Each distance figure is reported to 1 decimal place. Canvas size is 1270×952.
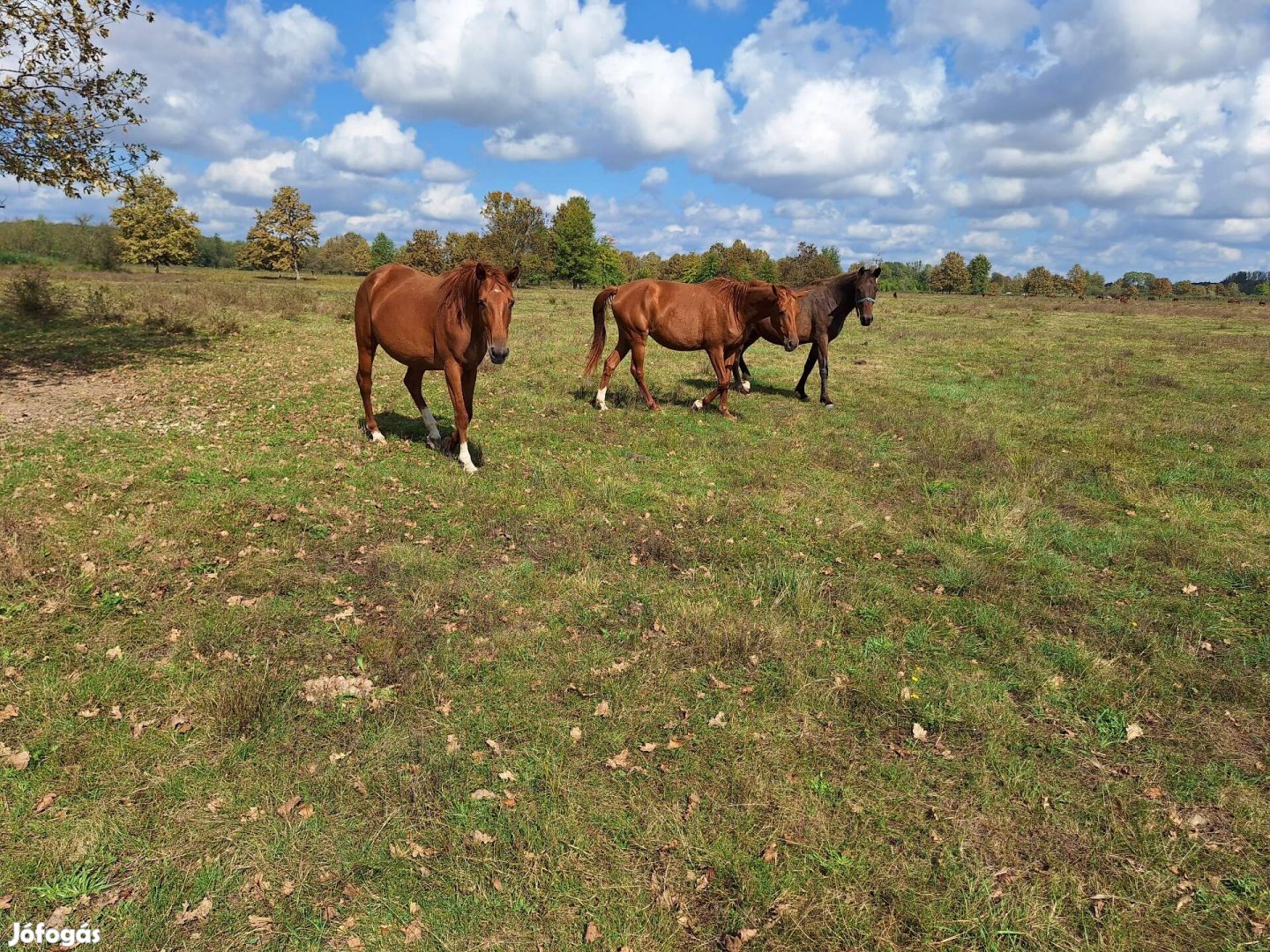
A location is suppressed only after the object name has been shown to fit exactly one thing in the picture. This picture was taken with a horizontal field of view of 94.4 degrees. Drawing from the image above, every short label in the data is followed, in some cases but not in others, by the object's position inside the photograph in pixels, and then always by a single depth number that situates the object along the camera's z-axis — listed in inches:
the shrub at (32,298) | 753.0
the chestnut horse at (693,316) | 489.1
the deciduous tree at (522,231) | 2815.0
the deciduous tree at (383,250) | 4249.5
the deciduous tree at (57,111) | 441.4
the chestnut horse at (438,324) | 306.3
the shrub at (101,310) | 782.5
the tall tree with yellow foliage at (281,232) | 2979.8
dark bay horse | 546.0
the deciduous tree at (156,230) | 2659.9
